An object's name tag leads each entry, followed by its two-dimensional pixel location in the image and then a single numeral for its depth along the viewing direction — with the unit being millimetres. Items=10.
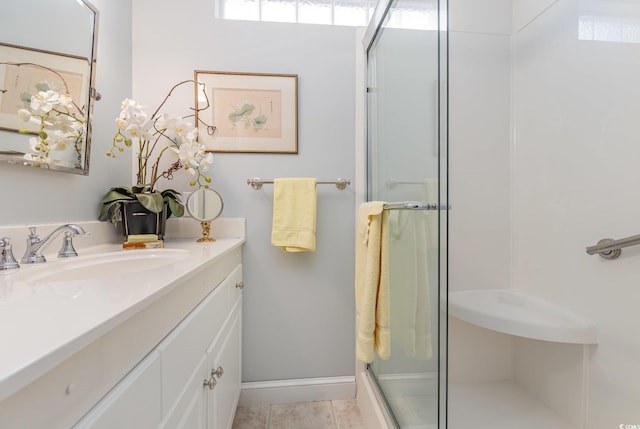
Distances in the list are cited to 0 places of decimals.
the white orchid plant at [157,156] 1070
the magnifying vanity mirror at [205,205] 1324
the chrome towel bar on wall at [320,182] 1389
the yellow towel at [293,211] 1347
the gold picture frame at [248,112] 1404
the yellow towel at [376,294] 943
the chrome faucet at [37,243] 765
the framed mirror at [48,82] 774
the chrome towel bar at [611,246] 926
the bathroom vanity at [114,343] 276
